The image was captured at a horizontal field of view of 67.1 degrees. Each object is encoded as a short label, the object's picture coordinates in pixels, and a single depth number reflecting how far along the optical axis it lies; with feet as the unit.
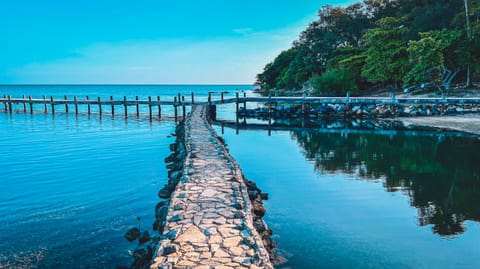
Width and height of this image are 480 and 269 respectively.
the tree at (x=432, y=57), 104.69
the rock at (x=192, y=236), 18.56
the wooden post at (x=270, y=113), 102.59
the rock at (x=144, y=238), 23.41
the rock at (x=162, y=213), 23.62
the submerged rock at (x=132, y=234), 24.36
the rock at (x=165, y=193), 31.89
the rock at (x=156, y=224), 24.07
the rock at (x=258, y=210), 27.25
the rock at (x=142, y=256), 19.01
